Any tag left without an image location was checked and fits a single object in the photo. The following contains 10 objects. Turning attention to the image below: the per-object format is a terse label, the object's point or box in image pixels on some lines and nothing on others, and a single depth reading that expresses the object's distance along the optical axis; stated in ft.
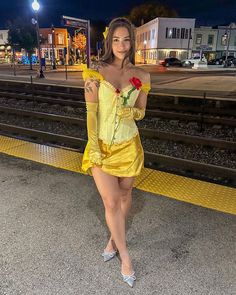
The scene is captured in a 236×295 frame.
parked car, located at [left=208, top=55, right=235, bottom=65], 109.93
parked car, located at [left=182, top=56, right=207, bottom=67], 105.30
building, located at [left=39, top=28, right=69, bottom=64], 133.67
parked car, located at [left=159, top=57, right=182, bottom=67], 103.95
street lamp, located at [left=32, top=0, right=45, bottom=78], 52.61
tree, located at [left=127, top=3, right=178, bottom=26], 170.39
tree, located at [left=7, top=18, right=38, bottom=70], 89.62
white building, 130.19
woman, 5.59
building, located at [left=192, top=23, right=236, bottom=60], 149.32
